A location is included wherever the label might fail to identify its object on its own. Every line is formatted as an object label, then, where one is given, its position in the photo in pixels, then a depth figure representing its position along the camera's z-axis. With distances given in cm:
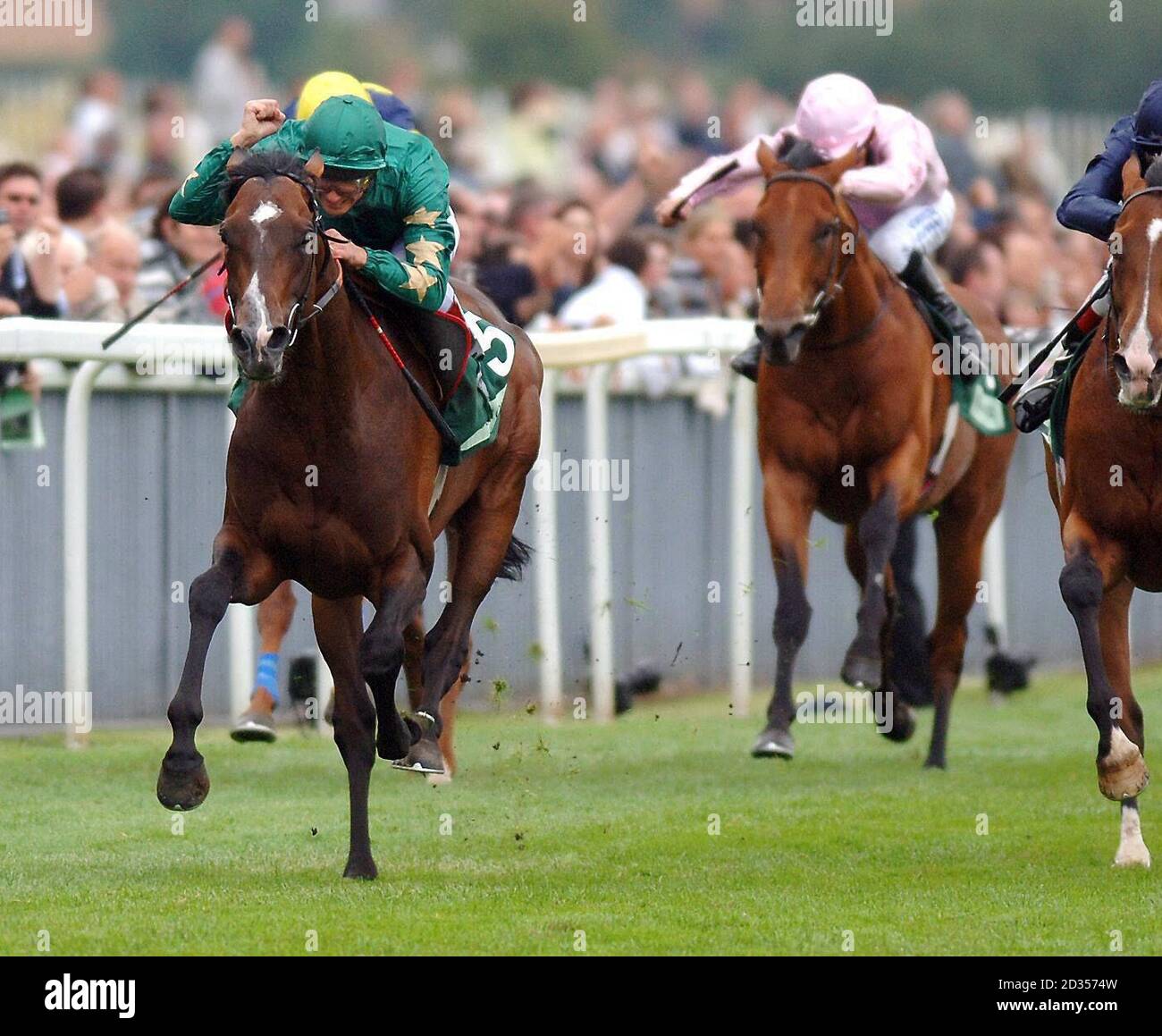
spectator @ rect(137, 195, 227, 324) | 1082
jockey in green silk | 676
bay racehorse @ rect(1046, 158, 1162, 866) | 662
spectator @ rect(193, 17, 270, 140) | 1953
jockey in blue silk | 714
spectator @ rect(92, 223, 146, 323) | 1077
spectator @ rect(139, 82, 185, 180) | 1548
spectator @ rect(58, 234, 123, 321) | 1067
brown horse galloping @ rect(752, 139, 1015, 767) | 864
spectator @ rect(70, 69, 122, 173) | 1769
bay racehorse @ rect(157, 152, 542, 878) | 630
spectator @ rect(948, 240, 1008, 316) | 1401
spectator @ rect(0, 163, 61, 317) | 1030
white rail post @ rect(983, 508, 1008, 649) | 1298
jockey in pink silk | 930
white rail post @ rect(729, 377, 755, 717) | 1167
